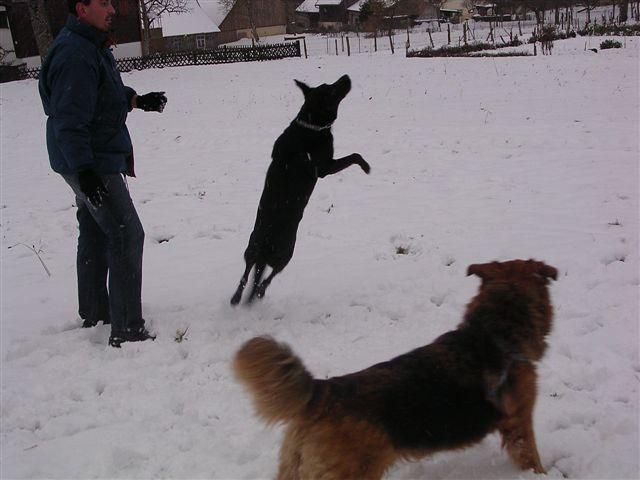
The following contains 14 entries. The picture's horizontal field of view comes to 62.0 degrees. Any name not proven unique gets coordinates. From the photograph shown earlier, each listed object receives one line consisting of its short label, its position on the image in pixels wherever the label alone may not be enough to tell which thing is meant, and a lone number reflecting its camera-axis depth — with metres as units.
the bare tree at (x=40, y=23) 19.78
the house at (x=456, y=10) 59.68
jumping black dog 4.34
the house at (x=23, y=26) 31.38
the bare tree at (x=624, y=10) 33.48
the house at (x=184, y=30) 49.16
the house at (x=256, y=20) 57.37
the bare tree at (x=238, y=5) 56.12
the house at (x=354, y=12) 62.69
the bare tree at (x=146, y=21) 34.36
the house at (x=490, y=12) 46.02
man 3.22
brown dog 2.08
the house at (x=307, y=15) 68.68
